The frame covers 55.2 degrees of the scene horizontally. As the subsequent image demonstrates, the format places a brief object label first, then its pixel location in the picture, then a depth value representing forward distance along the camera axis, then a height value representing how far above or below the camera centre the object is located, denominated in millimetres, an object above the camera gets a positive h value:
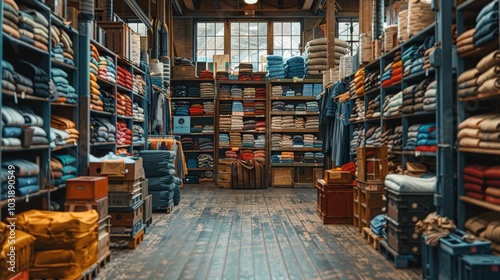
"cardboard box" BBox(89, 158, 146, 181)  5512 -332
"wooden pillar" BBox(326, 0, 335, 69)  10883 +2497
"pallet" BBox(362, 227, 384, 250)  5281 -1121
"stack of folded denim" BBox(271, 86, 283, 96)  12617 +1314
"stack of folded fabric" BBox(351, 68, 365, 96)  7555 +944
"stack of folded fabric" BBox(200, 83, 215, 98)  13136 +1401
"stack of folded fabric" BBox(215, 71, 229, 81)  13016 +1804
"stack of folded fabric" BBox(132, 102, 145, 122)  8561 +533
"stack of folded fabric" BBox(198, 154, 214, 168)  12984 -572
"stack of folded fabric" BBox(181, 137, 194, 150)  12914 -54
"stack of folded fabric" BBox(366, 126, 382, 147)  6841 +64
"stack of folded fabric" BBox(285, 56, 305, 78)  12562 +1965
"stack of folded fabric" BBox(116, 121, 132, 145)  7495 +119
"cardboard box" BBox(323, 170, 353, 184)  6930 -532
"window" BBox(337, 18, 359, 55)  15805 +3708
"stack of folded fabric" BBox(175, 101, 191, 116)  13094 +909
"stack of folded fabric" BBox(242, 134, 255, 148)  12586 -5
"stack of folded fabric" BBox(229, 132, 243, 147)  12625 +49
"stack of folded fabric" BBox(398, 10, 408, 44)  5738 +1385
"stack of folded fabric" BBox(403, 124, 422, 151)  5465 +26
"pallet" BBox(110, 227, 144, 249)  5395 -1159
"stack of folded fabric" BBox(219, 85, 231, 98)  12838 +1345
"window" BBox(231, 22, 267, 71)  15953 +3303
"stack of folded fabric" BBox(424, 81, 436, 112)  4887 +443
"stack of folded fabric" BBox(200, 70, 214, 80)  13297 +1863
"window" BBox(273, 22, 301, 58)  16016 +3485
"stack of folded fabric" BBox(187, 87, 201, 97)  13219 +1357
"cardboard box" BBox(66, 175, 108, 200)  4551 -455
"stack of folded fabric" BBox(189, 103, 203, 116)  13133 +851
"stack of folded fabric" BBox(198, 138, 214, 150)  13008 -83
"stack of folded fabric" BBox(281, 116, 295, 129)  12492 +476
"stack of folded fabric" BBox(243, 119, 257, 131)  12625 +418
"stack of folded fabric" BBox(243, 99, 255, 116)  12727 +903
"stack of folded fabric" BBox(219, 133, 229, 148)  12680 +24
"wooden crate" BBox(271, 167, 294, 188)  12352 -966
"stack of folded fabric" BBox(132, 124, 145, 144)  8444 +115
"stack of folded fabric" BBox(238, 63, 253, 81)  12883 +1862
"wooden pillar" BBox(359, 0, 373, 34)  8906 +2344
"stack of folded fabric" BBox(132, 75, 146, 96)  8492 +1023
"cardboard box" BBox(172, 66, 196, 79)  13289 +1923
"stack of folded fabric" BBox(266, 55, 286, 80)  12758 +1919
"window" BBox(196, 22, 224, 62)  16031 +3427
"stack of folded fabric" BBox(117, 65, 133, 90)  7530 +1039
